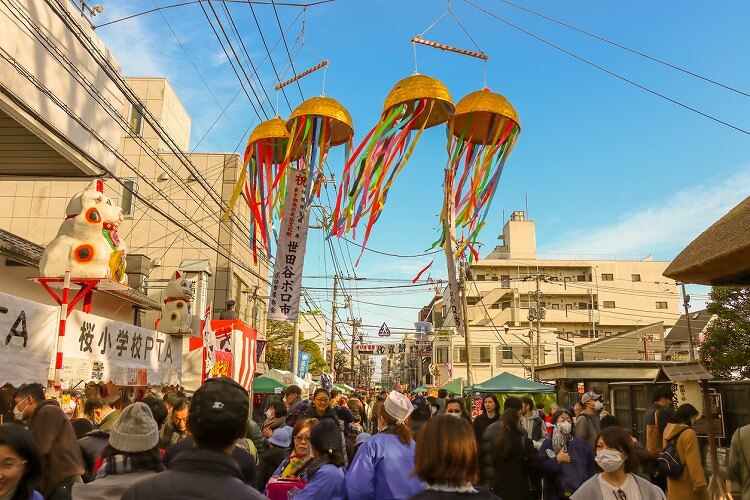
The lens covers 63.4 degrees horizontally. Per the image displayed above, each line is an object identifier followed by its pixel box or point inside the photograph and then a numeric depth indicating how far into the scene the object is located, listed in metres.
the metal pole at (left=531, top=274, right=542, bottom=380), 36.52
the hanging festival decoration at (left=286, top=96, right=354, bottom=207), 8.53
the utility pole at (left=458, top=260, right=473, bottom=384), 19.35
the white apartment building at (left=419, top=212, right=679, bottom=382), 54.41
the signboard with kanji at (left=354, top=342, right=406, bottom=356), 44.38
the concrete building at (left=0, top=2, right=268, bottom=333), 8.28
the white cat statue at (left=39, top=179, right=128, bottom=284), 10.03
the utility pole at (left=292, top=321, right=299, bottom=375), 21.81
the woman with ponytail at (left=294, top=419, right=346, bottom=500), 3.64
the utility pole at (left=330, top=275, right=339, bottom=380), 36.00
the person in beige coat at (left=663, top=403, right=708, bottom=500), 5.75
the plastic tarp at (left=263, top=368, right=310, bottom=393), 19.75
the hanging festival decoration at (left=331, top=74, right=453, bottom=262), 8.00
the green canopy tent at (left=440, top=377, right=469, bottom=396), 23.51
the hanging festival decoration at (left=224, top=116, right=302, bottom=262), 9.23
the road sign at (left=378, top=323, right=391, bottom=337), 44.25
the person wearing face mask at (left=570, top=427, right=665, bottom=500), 3.84
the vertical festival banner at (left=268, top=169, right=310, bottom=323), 9.39
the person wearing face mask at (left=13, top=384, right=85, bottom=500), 3.94
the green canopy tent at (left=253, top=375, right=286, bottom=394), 19.14
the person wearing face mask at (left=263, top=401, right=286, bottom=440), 7.25
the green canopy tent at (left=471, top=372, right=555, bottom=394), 18.17
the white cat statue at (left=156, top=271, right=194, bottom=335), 14.54
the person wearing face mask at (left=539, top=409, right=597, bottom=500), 6.16
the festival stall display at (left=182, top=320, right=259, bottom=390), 14.05
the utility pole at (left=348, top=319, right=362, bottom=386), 56.02
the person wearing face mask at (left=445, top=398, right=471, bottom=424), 7.46
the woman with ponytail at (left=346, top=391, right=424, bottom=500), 3.59
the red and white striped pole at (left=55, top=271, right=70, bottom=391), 8.14
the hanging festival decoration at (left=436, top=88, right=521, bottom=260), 8.62
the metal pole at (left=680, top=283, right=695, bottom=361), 11.34
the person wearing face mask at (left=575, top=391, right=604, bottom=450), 8.18
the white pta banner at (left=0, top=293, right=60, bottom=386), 6.82
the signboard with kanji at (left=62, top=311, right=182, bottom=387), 8.71
